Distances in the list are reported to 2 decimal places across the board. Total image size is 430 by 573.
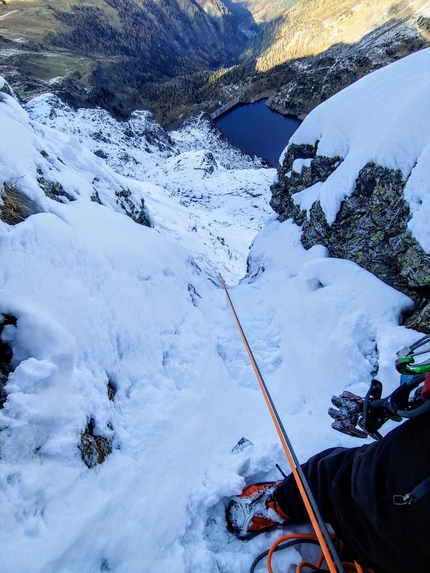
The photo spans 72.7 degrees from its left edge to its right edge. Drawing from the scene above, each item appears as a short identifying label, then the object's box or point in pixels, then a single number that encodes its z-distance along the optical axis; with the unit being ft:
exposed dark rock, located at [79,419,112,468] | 8.73
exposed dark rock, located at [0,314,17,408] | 8.25
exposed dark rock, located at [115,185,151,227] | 26.86
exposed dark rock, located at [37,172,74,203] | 16.97
